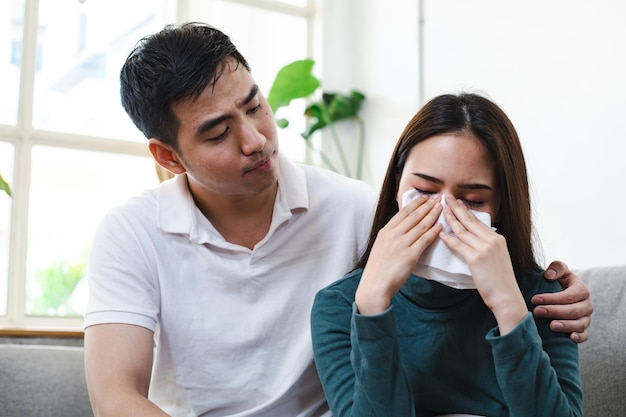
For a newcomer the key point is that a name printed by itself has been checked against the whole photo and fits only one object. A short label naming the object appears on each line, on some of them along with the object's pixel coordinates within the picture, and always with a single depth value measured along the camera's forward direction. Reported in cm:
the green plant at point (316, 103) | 362
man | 163
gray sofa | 189
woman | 124
